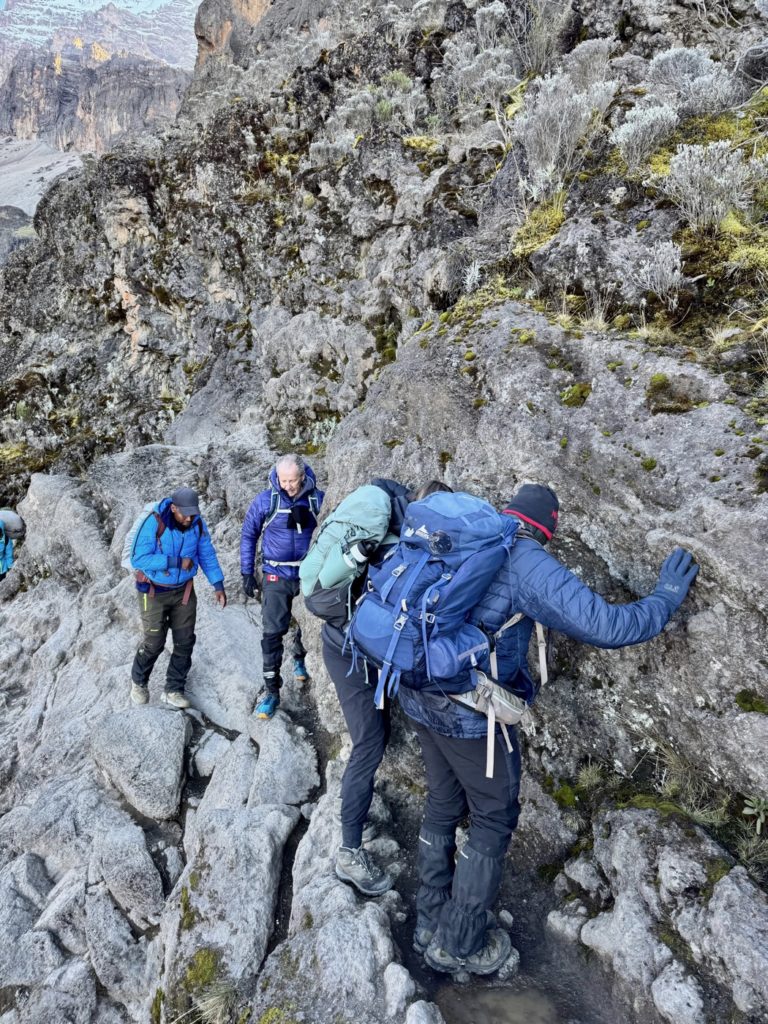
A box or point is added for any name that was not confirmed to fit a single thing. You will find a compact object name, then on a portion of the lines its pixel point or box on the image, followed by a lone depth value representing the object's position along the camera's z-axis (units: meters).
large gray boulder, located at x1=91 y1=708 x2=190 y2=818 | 7.17
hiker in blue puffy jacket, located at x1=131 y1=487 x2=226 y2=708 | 7.86
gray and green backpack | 5.00
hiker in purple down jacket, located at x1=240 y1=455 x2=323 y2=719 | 7.84
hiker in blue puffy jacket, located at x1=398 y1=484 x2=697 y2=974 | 4.11
